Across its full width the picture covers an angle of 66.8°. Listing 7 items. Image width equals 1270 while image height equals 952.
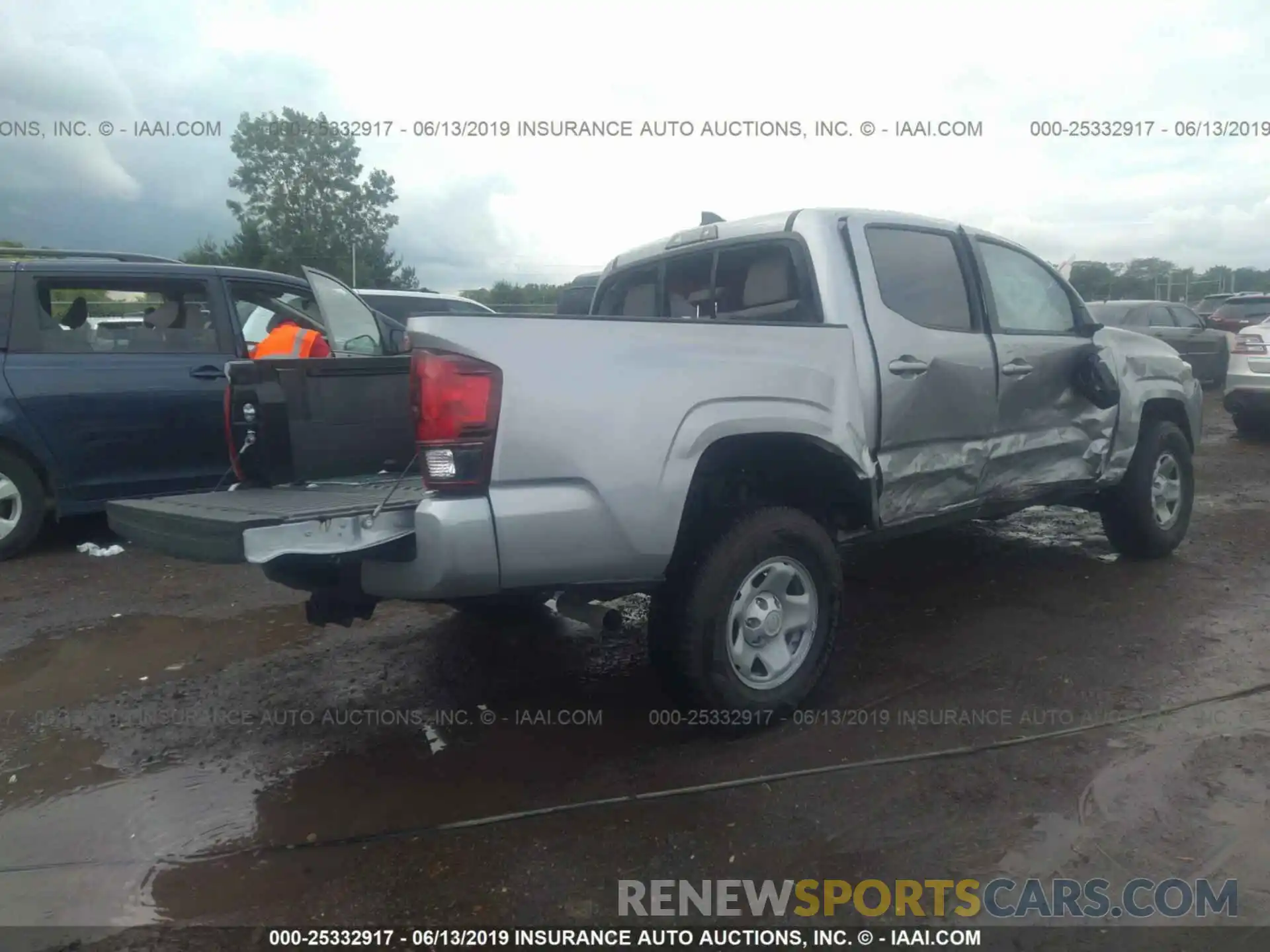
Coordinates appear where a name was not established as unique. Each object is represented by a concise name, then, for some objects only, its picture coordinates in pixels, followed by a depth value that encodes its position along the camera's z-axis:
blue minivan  5.89
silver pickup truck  2.82
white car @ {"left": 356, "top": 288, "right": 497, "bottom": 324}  10.04
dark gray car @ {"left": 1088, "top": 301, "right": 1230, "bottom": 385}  13.73
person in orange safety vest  4.92
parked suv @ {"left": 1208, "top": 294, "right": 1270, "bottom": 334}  15.62
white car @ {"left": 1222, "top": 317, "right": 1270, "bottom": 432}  10.16
